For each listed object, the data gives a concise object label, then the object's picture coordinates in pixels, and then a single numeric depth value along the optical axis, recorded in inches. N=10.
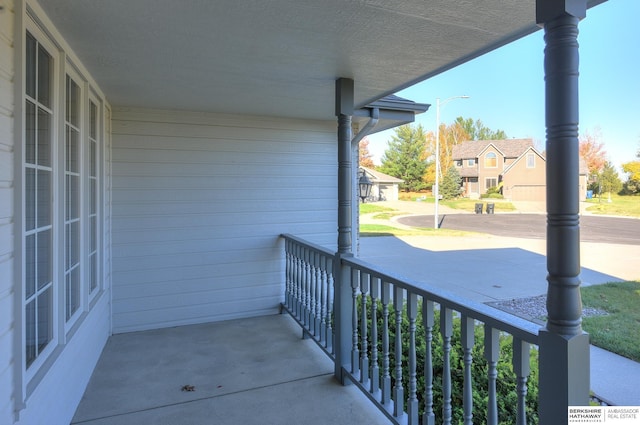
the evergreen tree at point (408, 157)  1237.1
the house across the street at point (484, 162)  1015.4
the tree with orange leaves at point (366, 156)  1208.1
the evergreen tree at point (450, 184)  1197.1
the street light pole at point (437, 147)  561.4
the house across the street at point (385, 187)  1184.2
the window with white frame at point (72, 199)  92.0
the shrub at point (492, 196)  1008.6
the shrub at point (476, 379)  93.0
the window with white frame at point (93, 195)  118.0
